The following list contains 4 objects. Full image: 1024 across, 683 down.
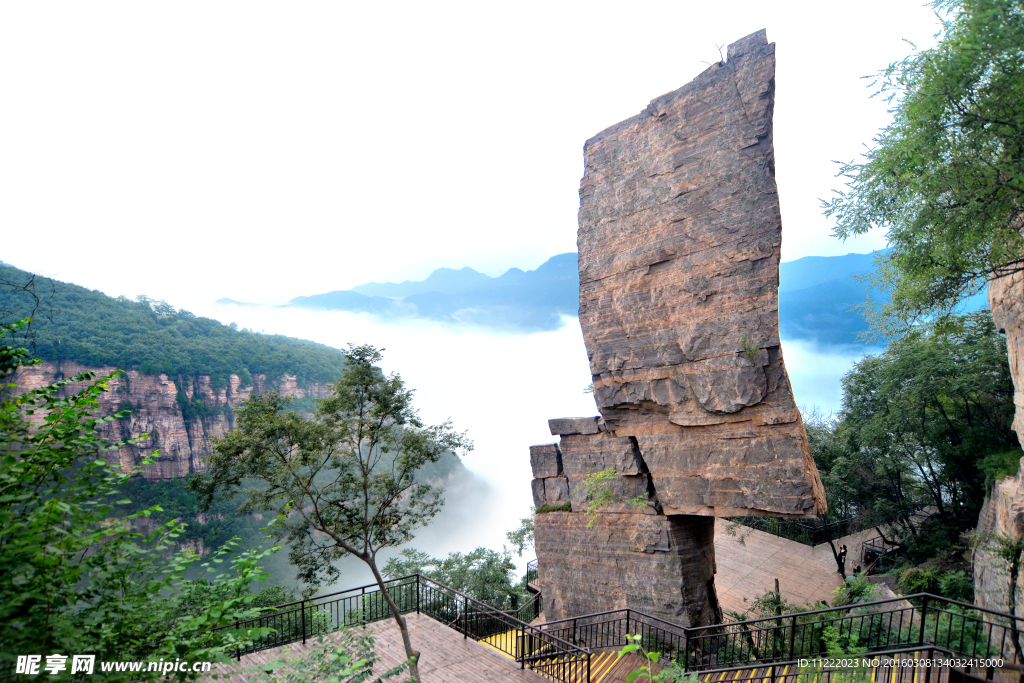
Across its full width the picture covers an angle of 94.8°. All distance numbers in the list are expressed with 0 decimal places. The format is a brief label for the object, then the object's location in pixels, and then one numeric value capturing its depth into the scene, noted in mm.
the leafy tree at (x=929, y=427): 14312
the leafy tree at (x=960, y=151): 5895
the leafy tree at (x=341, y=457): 8203
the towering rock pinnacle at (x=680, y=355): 7934
